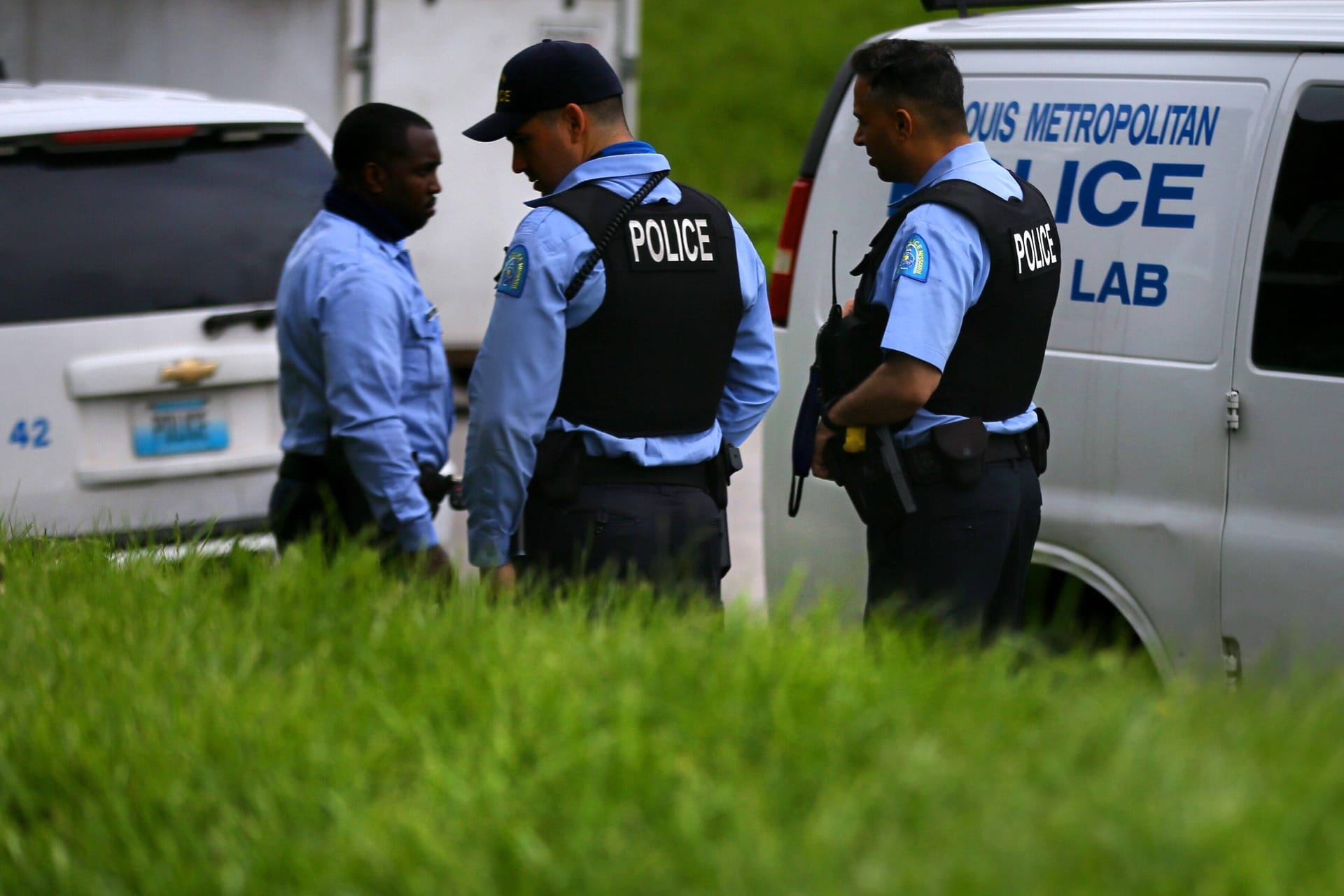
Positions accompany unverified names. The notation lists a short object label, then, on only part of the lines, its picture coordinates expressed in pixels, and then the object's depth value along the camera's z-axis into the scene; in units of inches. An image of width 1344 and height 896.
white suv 340.2
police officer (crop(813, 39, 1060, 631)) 283.6
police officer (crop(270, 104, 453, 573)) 298.2
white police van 294.0
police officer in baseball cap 265.6
